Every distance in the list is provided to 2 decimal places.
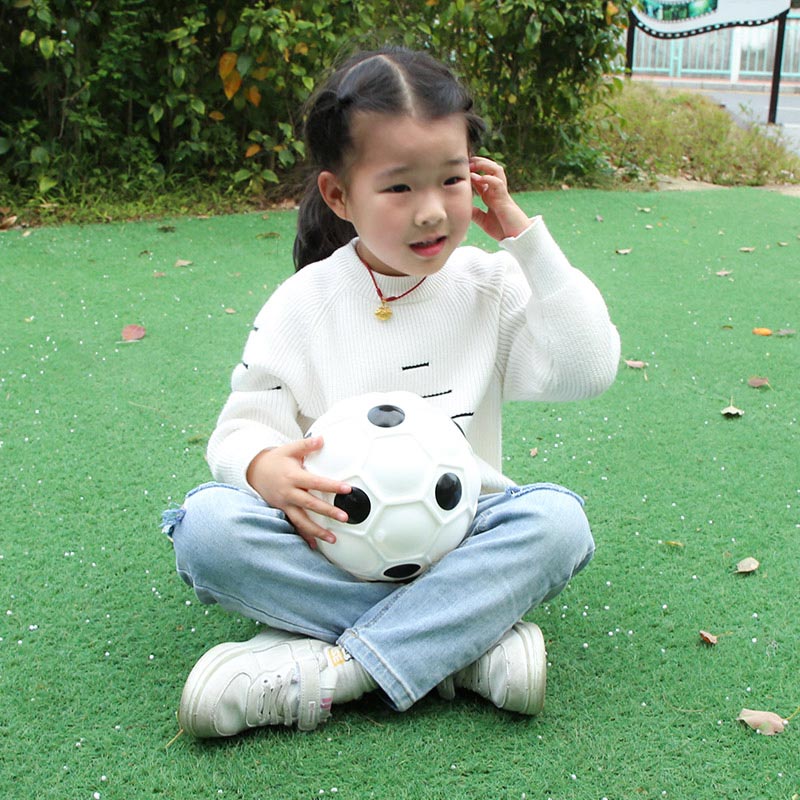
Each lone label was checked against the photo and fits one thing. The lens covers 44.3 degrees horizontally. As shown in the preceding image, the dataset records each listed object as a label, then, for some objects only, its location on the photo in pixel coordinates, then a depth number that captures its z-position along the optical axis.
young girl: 1.74
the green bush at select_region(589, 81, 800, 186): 7.35
